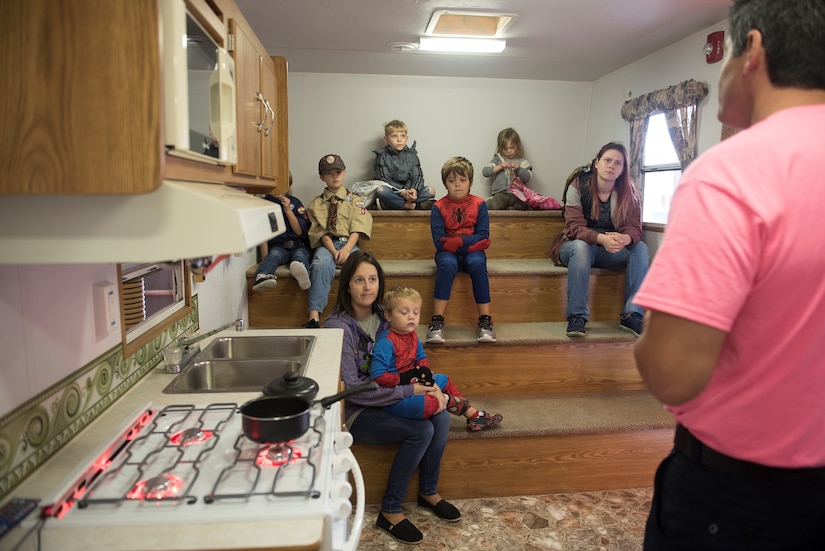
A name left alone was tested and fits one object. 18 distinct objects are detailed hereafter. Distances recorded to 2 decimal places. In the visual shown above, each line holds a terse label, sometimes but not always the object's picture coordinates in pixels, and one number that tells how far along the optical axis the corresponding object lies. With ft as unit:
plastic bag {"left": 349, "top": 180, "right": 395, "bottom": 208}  12.36
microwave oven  2.46
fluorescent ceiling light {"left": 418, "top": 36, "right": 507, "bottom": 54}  10.32
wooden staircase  7.47
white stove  2.79
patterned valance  9.60
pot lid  3.90
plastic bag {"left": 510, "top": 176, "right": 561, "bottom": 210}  12.30
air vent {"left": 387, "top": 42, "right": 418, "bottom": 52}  10.77
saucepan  3.41
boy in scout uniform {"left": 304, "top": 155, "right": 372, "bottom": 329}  10.06
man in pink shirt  2.18
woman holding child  6.63
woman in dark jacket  9.43
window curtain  9.69
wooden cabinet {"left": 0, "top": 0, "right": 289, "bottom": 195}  2.28
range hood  2.47
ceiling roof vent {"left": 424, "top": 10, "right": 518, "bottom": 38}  9.02
